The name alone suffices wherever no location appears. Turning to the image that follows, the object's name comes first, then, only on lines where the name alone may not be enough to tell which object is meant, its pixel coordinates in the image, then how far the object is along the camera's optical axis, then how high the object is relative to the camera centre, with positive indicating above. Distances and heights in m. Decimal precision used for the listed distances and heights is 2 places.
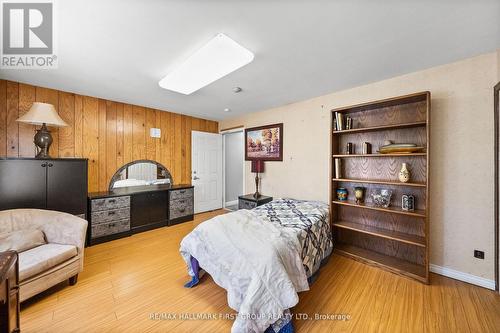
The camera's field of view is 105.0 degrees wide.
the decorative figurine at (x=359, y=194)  2.58 -0.37
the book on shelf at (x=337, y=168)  2.73 -0.03
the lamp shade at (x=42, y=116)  2.40 +0.67
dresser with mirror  2.95 -0.63
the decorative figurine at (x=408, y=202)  2.21 -0.42
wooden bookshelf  2.19 -0.25
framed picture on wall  3.75 +0.50
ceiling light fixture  1.66 +1.01
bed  1.37 -0.80
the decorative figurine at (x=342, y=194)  2.71 -0.39
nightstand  3.56 -0.66
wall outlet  1.94 -0.90
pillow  1.76 -0.69
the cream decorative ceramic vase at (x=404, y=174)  2.19 -0.09
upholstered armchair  1.64 -0.77
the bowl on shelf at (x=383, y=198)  2.38 -0.40
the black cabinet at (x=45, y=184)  2.23 -0.21
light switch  3.88 +0.71
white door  4.58 -0.08
